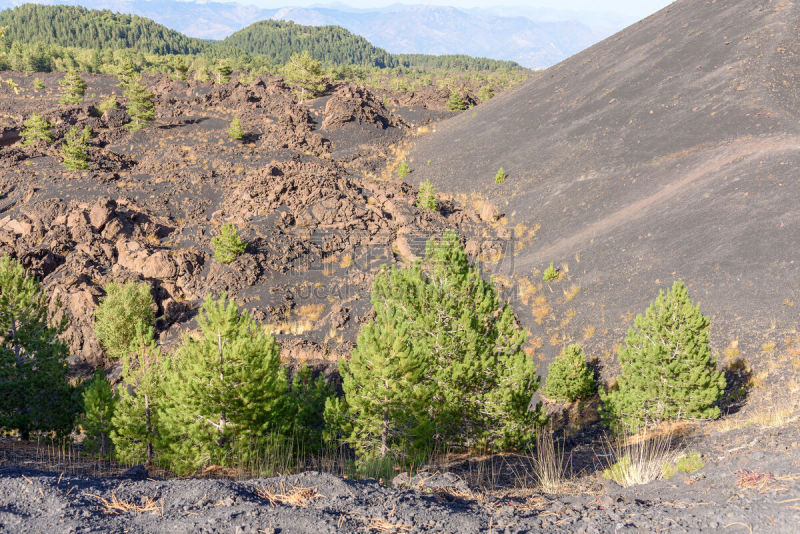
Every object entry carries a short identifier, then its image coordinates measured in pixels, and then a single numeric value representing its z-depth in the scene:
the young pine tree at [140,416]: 9.47
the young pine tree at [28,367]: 11.45
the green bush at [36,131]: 36.12
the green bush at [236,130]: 38.81
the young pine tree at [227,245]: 21.55
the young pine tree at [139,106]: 39.62
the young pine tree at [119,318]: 17.41
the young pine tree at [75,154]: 31.69
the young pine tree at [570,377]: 13.40
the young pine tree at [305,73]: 49.66
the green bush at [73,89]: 46.72
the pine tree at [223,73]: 53.07
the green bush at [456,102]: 51.44
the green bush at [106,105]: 42.72
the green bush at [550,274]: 20.48
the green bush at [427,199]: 27.47
